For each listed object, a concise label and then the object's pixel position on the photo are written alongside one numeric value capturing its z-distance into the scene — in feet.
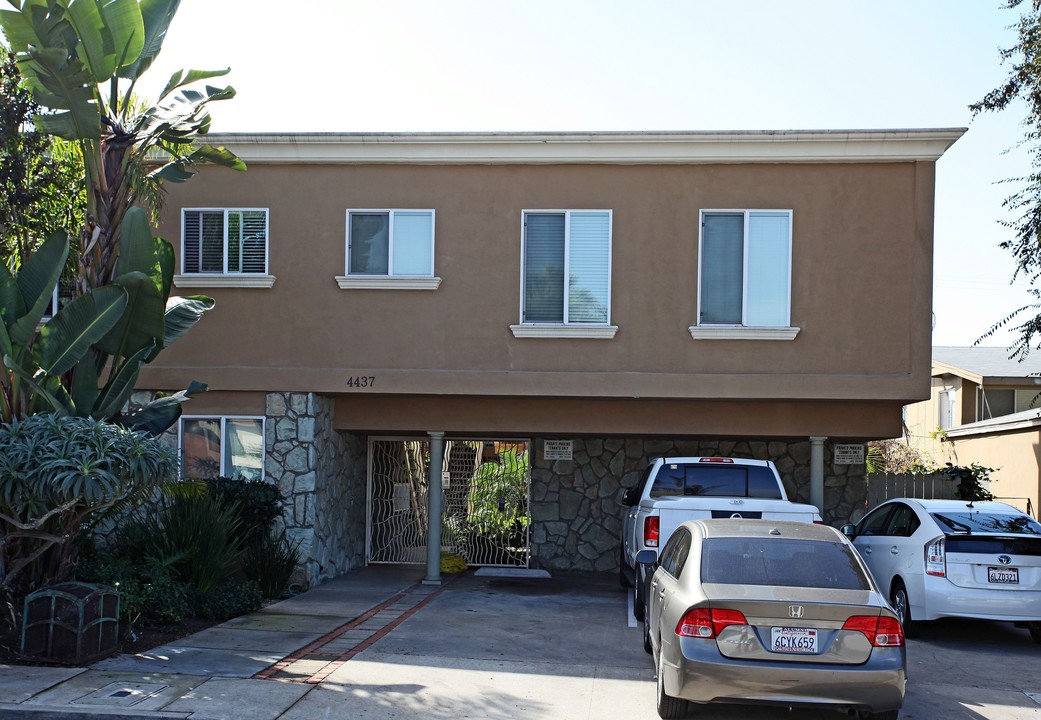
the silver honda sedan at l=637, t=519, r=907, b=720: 23.07
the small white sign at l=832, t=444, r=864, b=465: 56.44
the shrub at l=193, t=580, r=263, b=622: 38.19
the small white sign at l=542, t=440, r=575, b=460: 57.98
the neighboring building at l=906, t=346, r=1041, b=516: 72.54
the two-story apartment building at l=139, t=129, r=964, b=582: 45.88
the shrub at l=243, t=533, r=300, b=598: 43.96
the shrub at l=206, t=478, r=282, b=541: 44.04
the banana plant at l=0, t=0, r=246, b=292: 34.24
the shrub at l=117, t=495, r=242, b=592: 39.37
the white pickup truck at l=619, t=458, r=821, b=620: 37.04
